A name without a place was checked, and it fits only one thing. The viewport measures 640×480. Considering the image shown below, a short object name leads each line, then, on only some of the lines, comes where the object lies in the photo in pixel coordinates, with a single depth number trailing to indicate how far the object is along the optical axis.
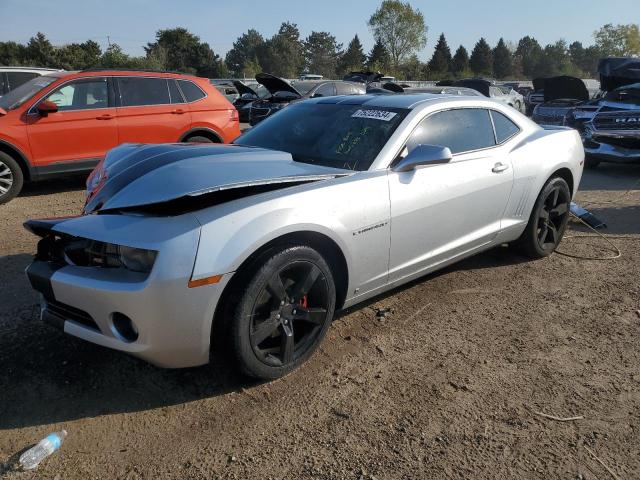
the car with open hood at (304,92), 13.34
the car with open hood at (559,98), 10.94
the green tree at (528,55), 96.06
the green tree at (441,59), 84.69
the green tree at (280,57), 89.44
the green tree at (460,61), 86.69
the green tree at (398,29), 83.50
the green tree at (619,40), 91.19
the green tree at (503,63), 92.44
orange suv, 6.67
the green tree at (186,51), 70.19
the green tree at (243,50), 100.31
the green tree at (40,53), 53.78
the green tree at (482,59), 90.50
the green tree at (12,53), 56.19
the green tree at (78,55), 51.69
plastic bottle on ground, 2.19
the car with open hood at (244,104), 16.88
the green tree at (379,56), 83.19
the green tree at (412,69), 73.69
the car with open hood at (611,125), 8.60
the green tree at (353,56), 92.06
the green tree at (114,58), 48.25
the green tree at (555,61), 88.97
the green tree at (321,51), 105.00
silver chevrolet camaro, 2.41
